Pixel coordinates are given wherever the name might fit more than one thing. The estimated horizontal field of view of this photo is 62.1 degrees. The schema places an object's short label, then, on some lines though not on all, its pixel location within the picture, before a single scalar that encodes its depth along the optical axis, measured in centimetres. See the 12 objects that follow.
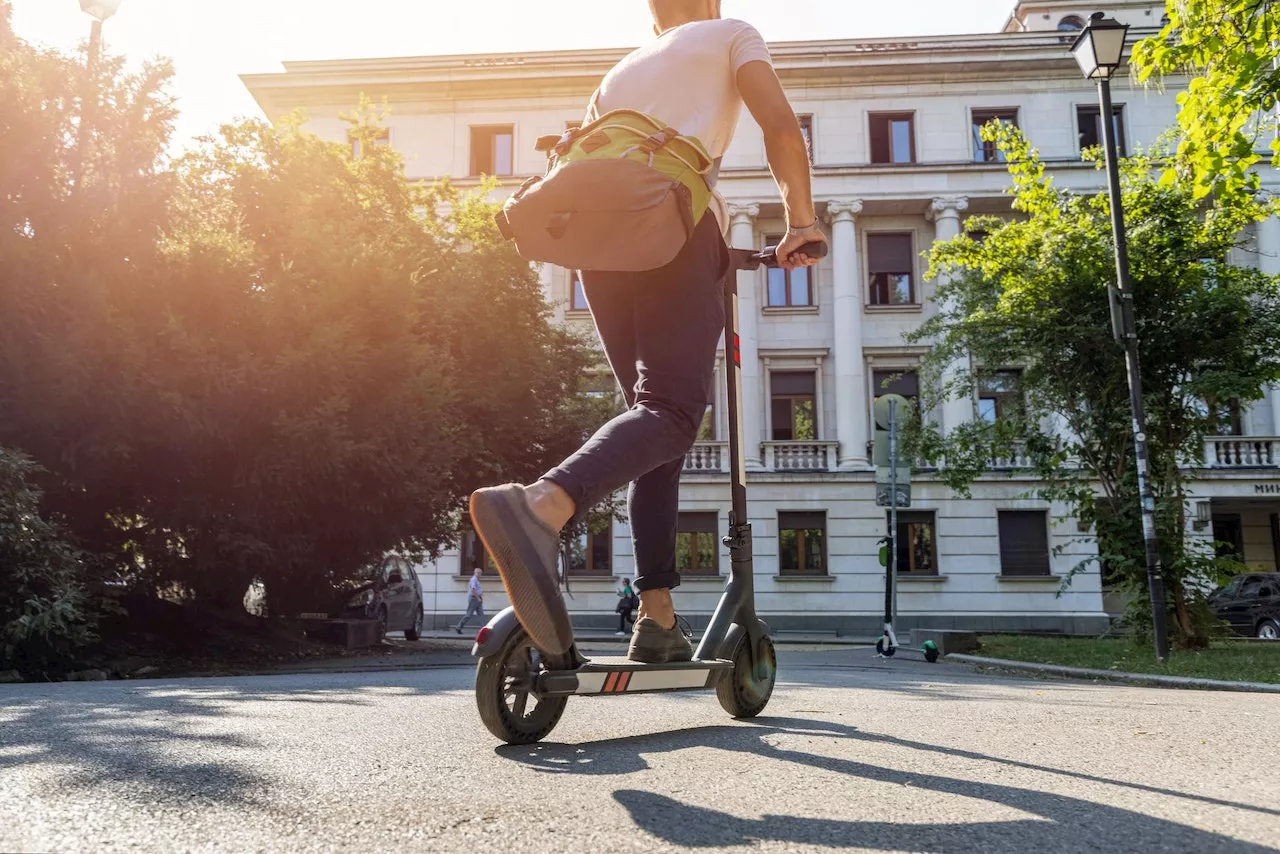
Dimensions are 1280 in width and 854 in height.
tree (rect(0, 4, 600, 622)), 977
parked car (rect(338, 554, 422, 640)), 1611
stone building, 2925
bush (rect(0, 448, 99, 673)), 807
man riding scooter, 264
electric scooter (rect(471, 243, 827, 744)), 259
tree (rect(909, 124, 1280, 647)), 1360
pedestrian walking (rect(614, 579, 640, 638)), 2636
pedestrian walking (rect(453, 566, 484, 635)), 2758
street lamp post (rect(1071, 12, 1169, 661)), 1205
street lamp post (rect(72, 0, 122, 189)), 1070
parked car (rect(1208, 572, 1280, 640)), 2256
